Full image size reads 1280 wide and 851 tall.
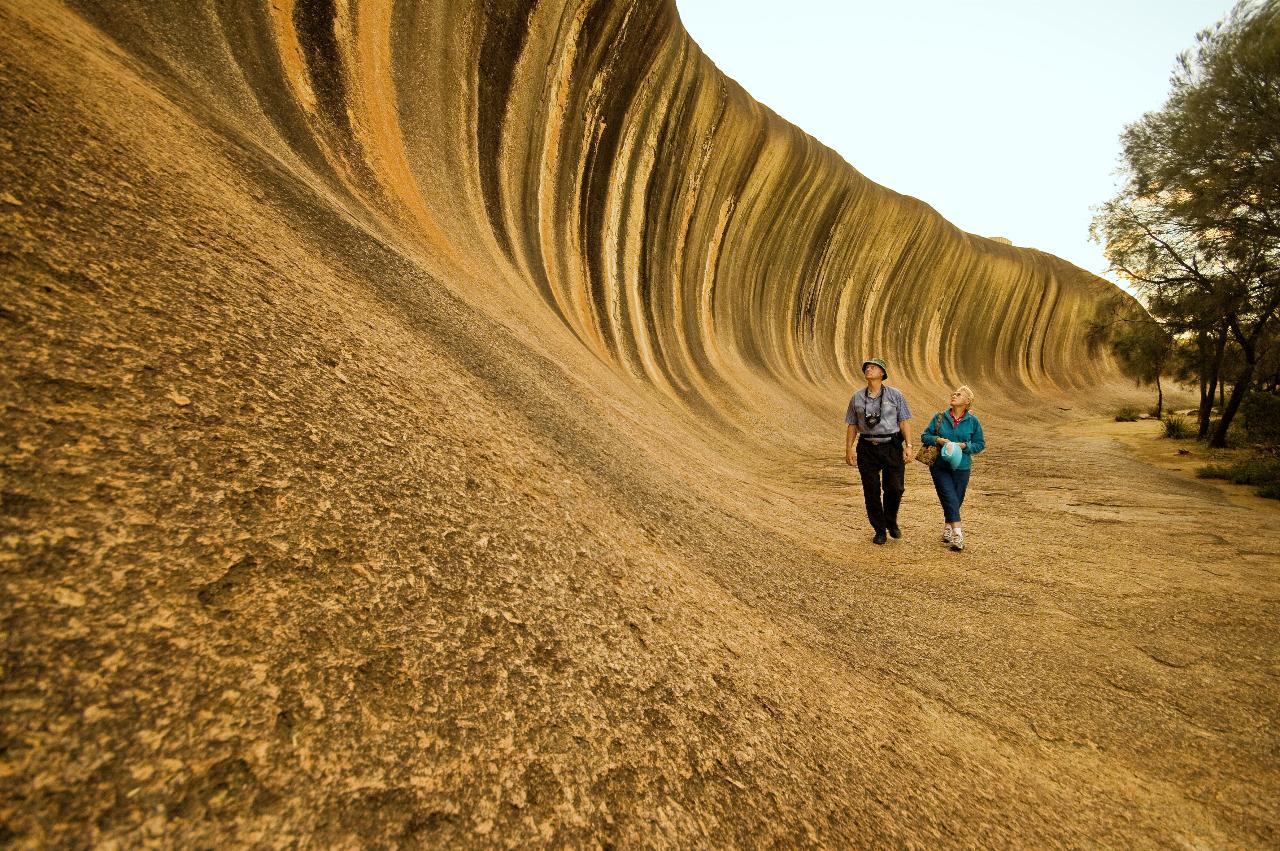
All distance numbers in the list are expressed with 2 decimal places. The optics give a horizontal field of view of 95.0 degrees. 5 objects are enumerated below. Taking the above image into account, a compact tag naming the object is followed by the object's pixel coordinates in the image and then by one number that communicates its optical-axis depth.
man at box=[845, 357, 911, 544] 4.22
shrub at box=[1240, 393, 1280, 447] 10.41
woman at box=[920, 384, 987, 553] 4.27
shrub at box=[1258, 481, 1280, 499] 6.98
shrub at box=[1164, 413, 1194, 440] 12.63
